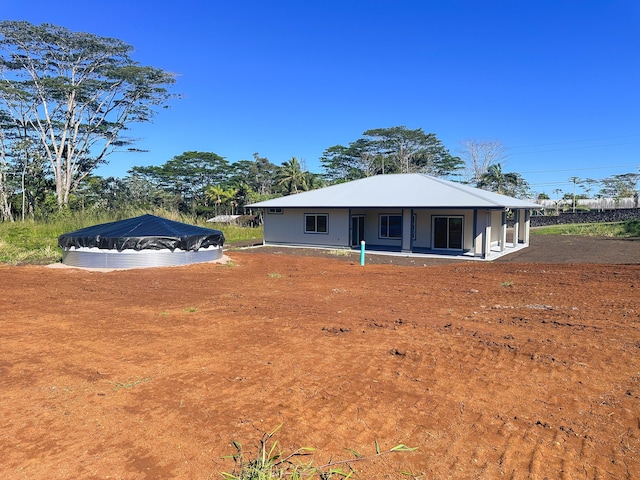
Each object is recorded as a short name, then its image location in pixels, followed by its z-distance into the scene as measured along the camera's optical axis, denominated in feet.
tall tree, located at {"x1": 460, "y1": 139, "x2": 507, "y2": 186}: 170.72
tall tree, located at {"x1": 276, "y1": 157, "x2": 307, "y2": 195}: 122.42
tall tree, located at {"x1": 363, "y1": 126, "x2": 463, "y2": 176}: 152.66
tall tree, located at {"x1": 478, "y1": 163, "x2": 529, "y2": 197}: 153.07
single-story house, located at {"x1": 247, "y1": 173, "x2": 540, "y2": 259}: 57.62
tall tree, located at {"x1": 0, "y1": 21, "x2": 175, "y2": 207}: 88.12
